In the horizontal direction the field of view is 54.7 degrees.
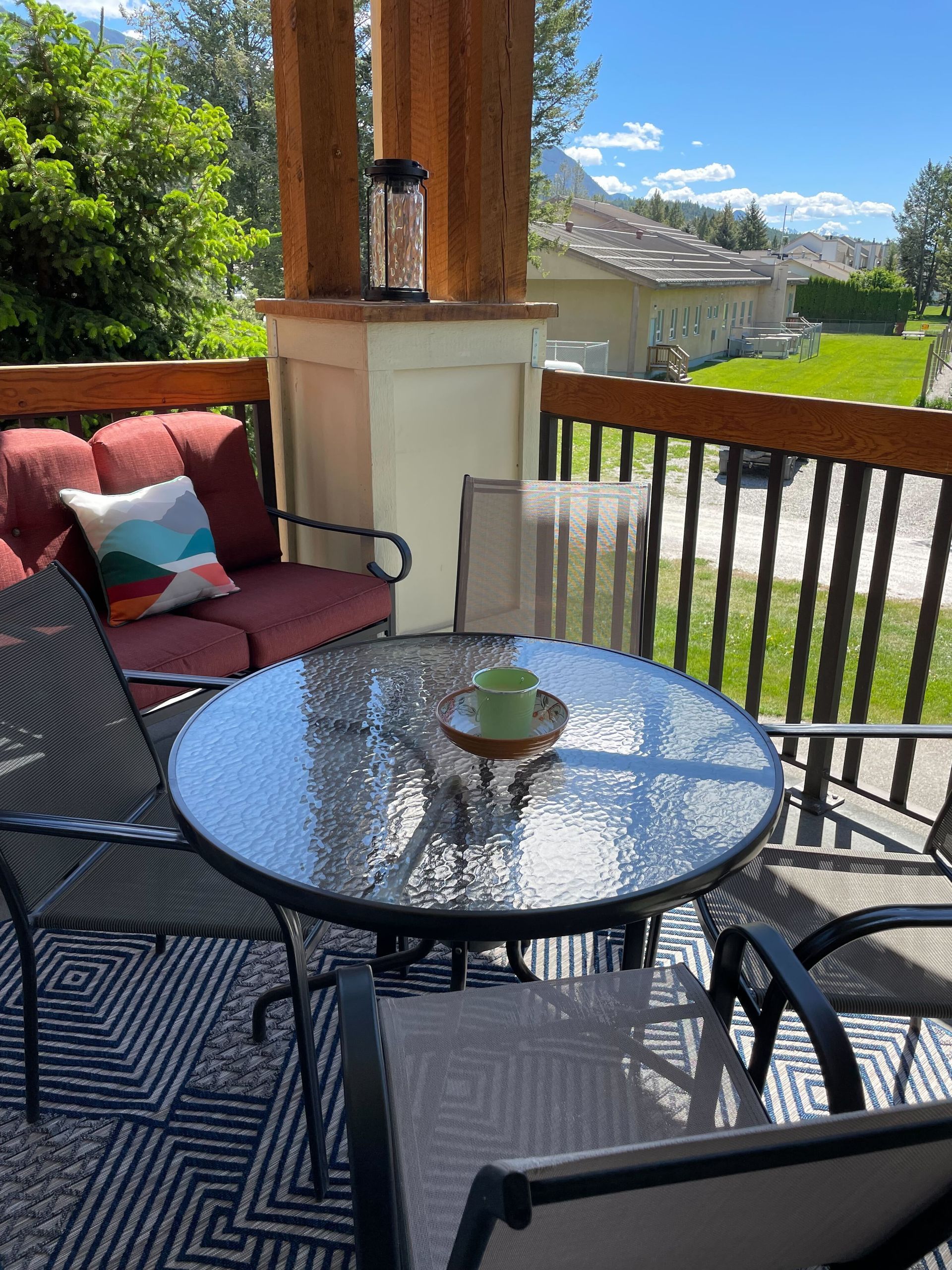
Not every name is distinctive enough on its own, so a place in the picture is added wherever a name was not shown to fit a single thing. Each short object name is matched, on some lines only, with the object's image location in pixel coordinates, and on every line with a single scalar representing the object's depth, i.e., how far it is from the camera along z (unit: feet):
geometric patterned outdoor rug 4.68
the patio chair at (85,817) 4.71
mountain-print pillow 8.63
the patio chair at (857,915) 3.84
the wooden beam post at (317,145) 9.83
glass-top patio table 3.69
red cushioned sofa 8.26
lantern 9.88
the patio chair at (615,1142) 1.84
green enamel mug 4.43
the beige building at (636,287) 79.46
